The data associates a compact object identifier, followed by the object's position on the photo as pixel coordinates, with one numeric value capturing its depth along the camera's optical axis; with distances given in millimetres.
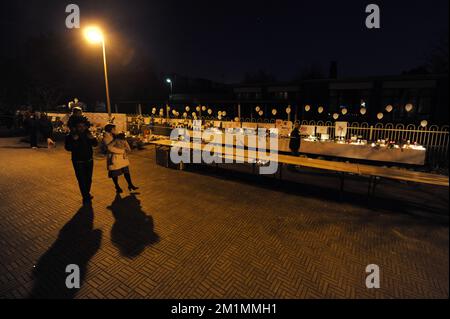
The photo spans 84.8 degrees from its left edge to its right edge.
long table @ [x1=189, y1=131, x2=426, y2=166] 9781
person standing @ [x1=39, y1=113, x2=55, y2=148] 13663
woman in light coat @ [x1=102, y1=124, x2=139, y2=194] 6359
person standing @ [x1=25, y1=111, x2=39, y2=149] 12541
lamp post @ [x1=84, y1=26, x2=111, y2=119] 11633
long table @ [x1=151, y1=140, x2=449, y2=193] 5648
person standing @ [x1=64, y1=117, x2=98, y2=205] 5816
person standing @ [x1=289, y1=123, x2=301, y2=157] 10094
